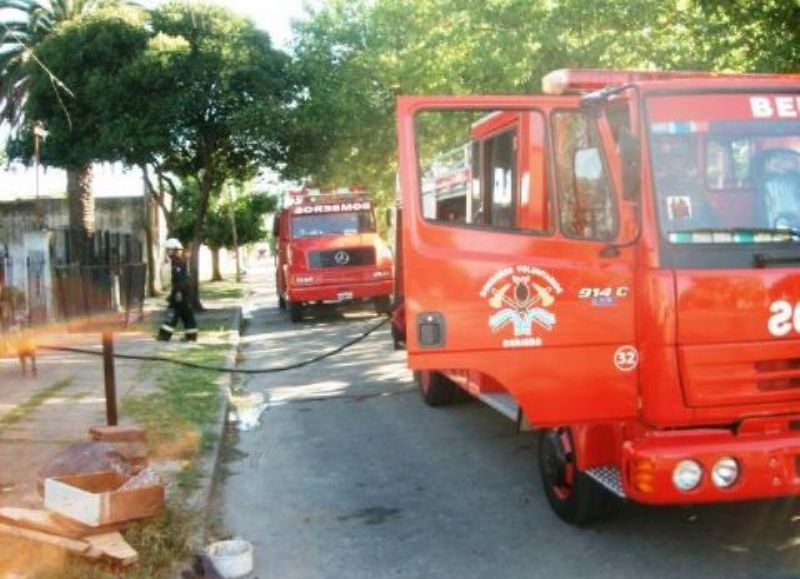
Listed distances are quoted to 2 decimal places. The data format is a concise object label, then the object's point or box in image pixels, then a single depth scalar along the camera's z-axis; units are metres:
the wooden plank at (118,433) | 6.35
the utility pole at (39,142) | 18.20
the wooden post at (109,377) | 6.58
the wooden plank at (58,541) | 4.79
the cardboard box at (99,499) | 4.98
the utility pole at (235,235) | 44.72
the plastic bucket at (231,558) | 4.93
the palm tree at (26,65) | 23.84
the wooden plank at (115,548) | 4.75
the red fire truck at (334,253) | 20.05
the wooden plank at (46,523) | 4.99
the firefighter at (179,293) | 16.36
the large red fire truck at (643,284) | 4.60
